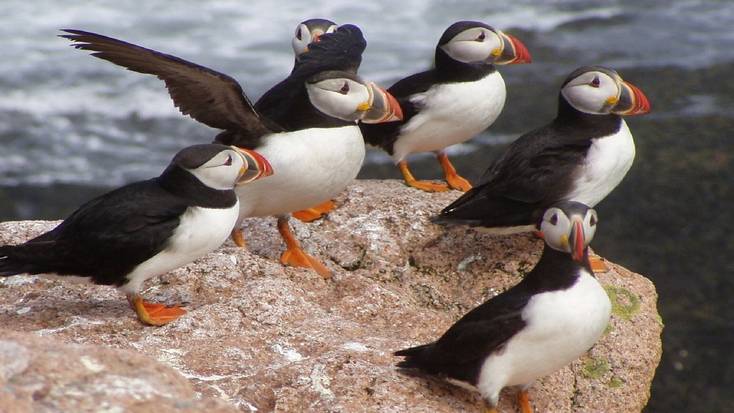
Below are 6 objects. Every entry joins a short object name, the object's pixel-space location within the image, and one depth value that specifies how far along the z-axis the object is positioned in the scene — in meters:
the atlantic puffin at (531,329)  9.55
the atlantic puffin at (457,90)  13.79
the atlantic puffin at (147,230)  10.48
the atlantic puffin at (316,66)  12.61
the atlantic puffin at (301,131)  12.09
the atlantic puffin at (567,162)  12.03
